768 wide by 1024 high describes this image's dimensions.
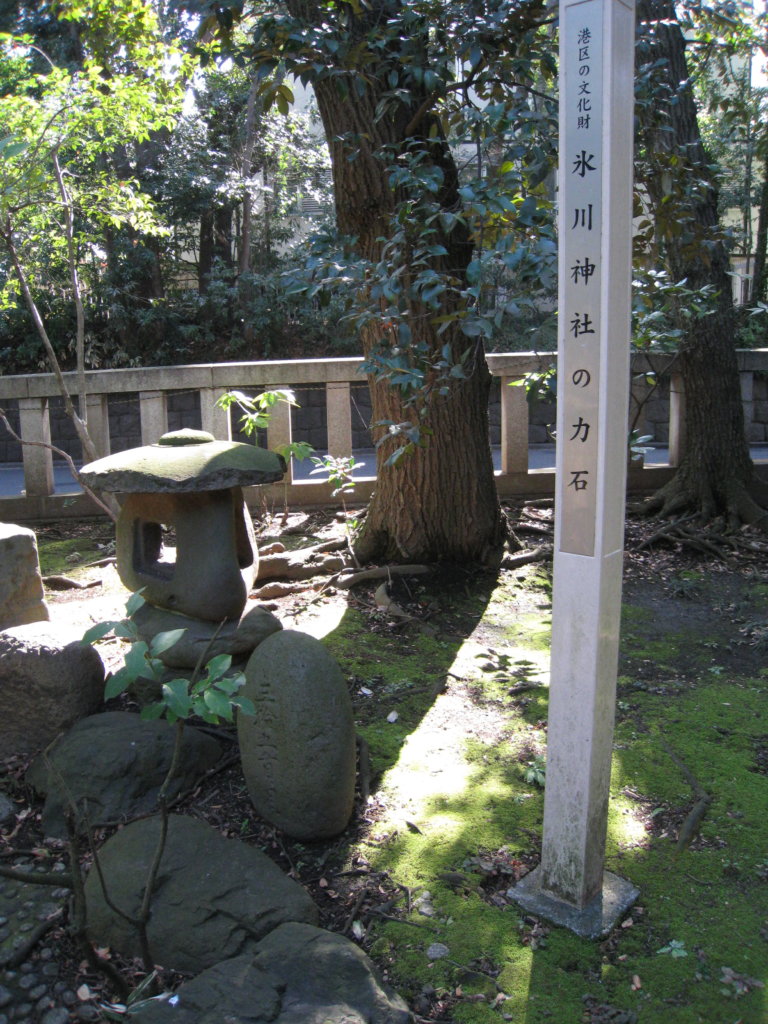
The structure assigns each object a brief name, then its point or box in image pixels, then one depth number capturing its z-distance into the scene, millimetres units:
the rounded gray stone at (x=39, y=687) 3795
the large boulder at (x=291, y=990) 2205
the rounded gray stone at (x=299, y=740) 3209
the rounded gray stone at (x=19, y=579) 4512
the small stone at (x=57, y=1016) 2533
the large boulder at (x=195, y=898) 2701
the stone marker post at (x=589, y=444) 2473
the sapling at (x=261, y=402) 6008
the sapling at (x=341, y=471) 6550
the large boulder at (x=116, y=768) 3418
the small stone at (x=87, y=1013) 2527
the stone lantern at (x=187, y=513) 4125
